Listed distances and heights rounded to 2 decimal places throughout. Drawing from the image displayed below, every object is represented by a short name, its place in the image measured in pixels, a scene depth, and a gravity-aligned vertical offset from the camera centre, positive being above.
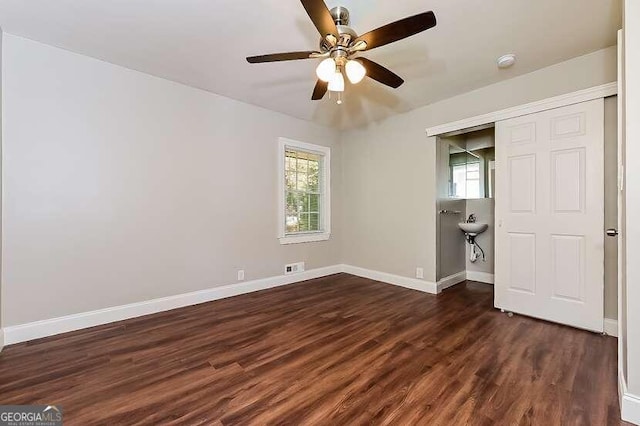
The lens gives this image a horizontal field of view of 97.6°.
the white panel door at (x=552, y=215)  2.63 -0.04
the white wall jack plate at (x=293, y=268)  4.35 -0.89
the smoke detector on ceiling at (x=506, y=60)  2.69 +1.48
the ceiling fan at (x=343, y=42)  1.64 +1.13
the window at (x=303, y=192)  4.32 +0.33
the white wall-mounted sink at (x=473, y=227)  4.15 -0.24
